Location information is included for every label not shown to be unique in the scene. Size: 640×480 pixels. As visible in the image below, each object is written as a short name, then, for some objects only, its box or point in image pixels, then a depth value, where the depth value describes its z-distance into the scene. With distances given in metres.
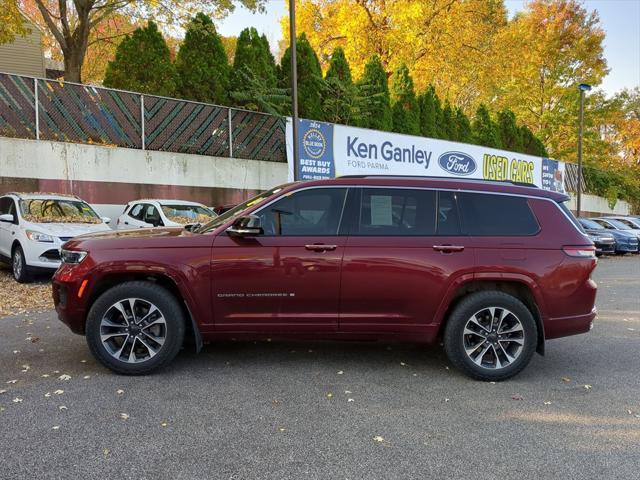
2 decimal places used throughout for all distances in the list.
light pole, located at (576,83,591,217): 23.72
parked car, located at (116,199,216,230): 11.14
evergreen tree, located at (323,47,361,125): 19.78
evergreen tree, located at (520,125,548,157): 31.78
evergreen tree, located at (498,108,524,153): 30.91
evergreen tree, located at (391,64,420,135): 23.62
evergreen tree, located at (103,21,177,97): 15.48
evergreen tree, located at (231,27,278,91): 17.45
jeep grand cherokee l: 4.49
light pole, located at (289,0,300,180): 12.45
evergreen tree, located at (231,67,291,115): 16.44
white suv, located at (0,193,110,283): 8.82
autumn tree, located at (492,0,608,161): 30.14
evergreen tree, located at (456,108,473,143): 27.25
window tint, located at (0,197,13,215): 9.96
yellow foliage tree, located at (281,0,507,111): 23.81
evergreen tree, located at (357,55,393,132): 21.25
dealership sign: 16.11
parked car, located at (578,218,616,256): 18.59
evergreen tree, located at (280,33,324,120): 19.23
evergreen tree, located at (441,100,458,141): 26.39
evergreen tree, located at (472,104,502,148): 28.81
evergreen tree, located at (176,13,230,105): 16.25
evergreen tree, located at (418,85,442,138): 24.88
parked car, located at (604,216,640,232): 21.30
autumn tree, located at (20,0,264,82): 15.66
